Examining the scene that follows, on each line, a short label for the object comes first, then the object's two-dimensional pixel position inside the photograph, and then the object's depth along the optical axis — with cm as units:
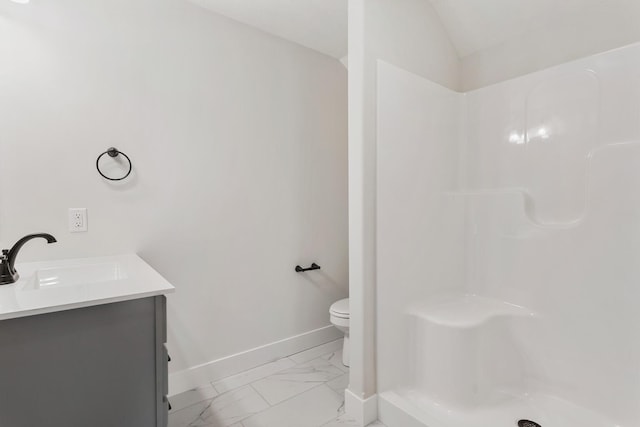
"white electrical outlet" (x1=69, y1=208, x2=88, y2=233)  160
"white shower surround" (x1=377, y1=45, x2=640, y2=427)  150
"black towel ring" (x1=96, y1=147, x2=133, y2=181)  168
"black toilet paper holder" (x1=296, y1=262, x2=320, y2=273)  246
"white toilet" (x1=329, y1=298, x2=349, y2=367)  218
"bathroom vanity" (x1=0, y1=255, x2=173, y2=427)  89
